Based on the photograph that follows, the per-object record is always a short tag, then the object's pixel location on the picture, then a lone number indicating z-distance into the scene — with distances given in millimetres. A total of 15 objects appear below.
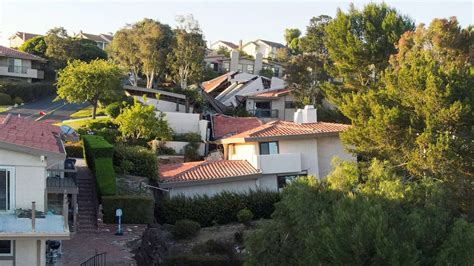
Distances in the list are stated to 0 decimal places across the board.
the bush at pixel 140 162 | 32938
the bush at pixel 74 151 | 36219
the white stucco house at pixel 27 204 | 17953
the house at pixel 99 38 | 105375
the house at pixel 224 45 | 130462
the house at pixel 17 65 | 69750
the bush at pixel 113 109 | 44425
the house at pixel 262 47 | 117362
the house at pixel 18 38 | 97262
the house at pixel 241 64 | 84688
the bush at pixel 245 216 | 30402
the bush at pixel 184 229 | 28016
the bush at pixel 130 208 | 27156
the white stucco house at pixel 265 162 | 32375
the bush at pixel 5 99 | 58125
